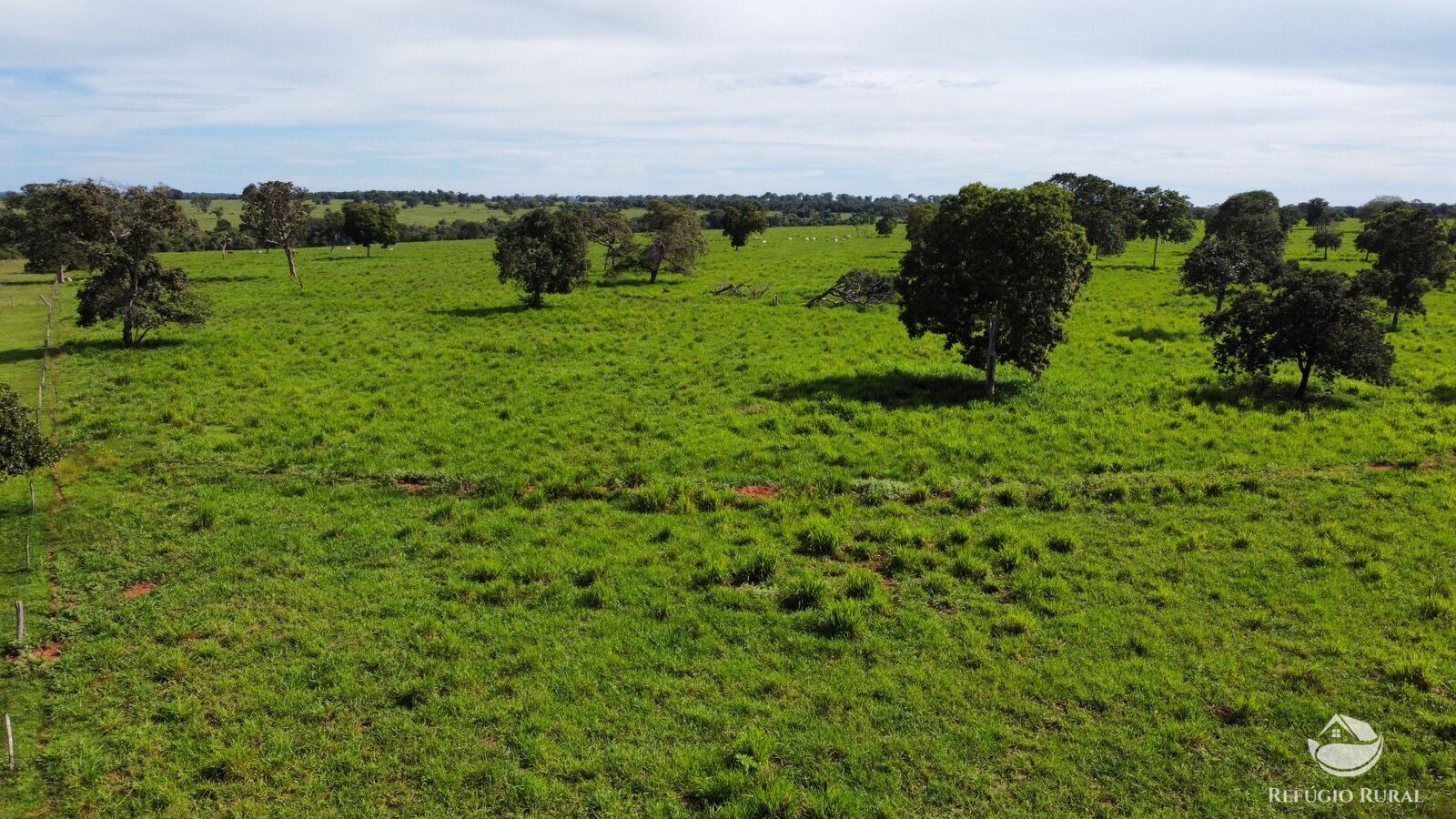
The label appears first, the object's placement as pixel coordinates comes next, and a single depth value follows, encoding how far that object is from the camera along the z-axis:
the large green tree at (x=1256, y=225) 43.94
